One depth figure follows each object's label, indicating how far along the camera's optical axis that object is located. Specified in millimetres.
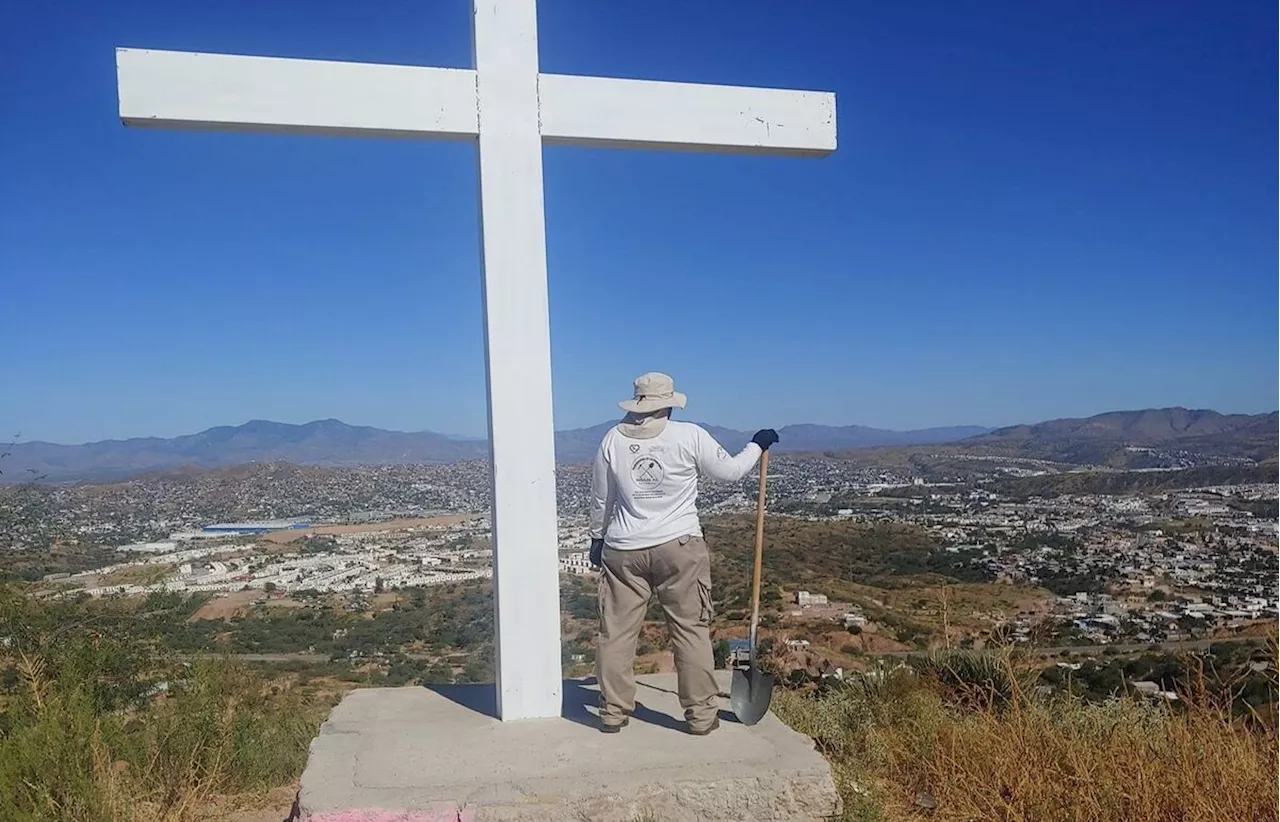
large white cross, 3965
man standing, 3988
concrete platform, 3361
